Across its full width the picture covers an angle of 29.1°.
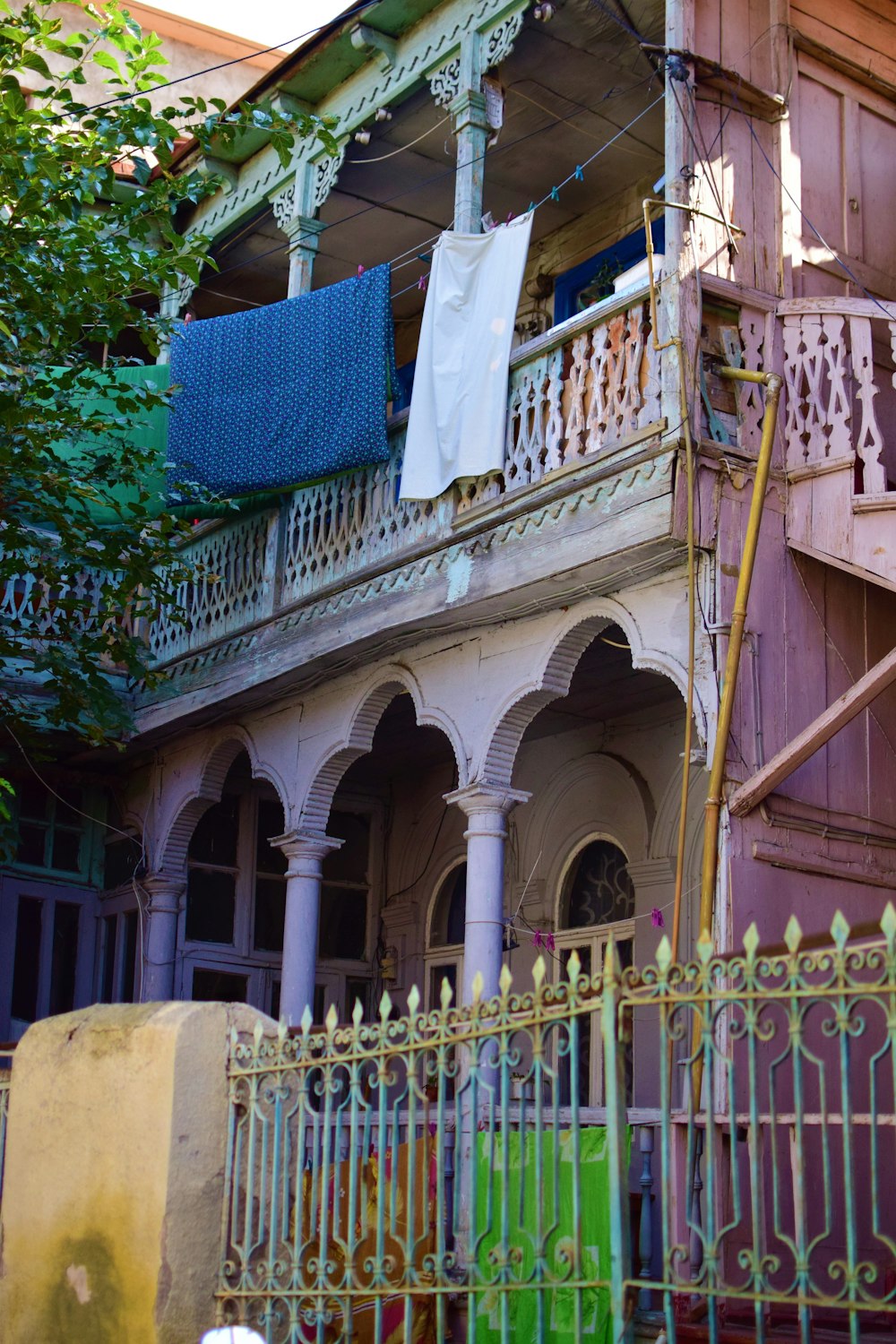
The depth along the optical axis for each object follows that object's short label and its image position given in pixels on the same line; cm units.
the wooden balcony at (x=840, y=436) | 852
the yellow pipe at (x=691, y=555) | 812
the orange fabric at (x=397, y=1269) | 780
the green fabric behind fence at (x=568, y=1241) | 770
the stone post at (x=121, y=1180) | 615
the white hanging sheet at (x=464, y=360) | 990
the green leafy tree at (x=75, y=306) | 920
